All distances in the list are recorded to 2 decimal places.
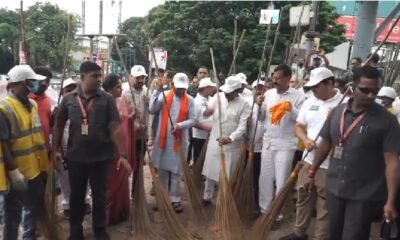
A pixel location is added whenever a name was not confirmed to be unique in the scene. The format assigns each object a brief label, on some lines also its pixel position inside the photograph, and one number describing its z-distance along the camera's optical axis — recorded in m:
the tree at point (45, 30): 16.38
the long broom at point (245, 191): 4.41
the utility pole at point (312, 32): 7.99
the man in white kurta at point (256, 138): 4.56
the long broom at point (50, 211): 3.80
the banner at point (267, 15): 6.48
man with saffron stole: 4.71
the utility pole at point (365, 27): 9.04
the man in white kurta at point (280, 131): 4.21
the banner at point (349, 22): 26.23
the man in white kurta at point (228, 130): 4.53
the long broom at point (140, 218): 4.12
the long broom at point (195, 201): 4.55
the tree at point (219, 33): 15.83
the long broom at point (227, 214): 3.86
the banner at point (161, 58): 6.20
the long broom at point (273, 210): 3.74
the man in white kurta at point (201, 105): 5.74
